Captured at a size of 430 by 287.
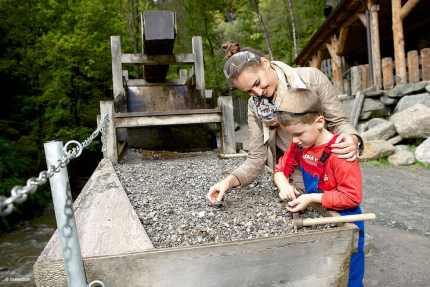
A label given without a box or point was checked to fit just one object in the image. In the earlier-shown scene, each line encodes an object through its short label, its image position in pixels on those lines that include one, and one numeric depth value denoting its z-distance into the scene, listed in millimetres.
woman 1814
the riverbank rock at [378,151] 6336
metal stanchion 1033
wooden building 7387
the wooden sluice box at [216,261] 1184
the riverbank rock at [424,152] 5688
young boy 1548
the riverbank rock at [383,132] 6859
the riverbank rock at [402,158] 5930
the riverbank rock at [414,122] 6041
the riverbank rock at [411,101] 6641
